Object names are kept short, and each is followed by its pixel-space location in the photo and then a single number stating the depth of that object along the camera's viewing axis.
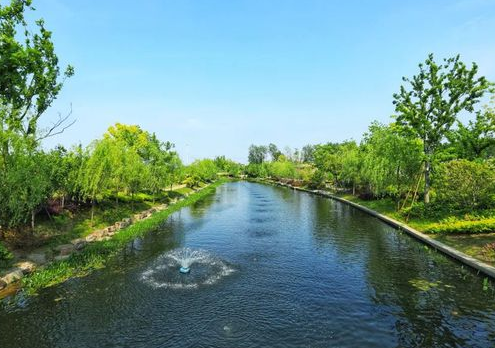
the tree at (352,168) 61.25
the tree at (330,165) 76.12
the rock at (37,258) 21.33
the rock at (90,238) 27.42
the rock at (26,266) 19.68
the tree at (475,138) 35.97
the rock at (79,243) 24.99
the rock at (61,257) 22.40
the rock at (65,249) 23.58
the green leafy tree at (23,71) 24.17
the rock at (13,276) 18.06
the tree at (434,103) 35.52
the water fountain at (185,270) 18.81
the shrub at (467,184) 28.36
